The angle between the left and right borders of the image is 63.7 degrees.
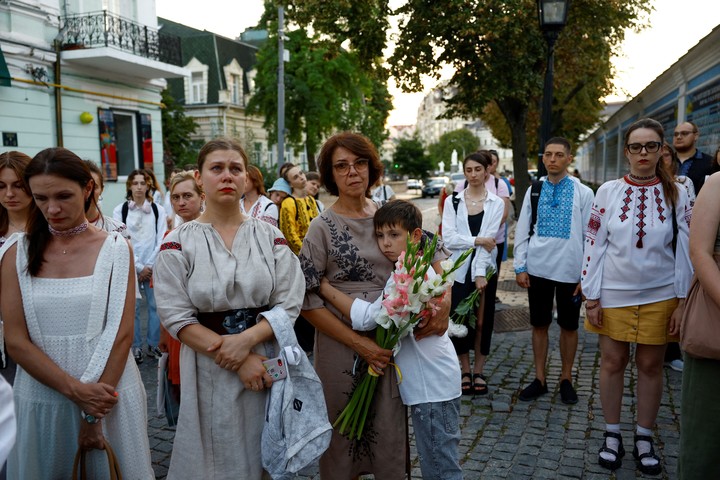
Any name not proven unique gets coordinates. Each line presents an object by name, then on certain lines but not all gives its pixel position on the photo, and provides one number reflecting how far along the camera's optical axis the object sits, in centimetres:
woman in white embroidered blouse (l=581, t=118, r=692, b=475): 381
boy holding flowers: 288
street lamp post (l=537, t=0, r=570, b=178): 777
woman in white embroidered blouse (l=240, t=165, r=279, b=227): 623
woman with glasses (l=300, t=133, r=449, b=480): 295
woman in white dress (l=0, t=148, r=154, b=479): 250
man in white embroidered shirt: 493
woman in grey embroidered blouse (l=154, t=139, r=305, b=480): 253
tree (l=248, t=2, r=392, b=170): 2475
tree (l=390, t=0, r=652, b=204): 1284
